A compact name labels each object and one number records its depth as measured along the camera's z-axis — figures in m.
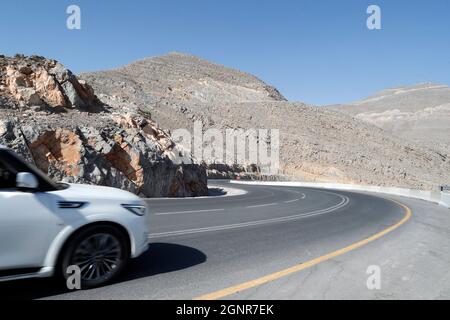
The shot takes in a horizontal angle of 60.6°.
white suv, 4.25
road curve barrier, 22.99
